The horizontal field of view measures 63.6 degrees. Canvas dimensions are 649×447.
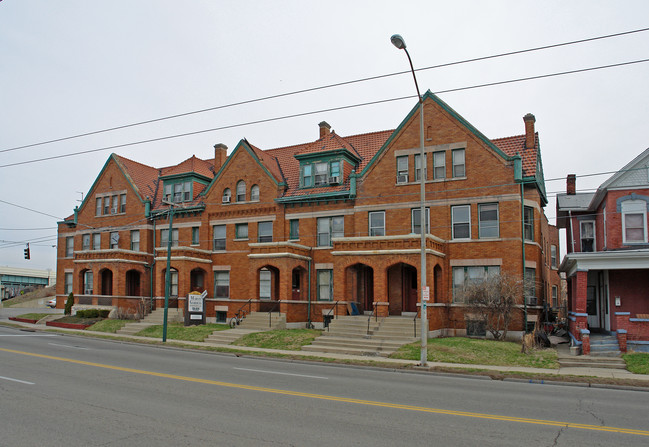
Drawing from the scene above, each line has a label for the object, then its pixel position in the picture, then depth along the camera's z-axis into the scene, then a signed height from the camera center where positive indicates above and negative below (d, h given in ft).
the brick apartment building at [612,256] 70.33 +2.10
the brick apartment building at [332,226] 87.40 +9.11
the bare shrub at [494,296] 74.69 -3.62
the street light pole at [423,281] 59.93 -1.16
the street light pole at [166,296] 87.86 -4.31
